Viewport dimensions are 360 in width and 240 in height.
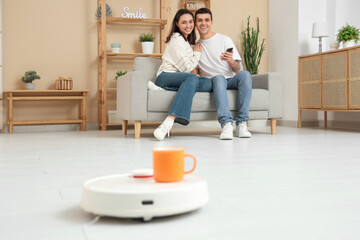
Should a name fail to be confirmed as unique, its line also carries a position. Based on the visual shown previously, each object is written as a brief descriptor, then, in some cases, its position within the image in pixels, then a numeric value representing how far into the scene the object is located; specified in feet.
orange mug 3.08
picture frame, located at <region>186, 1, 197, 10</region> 16.22
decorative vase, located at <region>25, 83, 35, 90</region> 14.00
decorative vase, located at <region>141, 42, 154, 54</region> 15.10
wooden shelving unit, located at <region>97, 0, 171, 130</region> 14.62
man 10.42
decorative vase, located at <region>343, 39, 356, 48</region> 13.64
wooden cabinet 12.94
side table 13.87
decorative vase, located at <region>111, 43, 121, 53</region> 14.88
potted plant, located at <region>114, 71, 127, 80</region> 14.83
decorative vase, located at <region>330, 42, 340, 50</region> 14.12
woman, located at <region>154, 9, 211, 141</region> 10.14
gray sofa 10.63
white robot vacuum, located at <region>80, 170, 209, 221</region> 2.78
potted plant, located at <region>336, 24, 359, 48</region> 13.67
